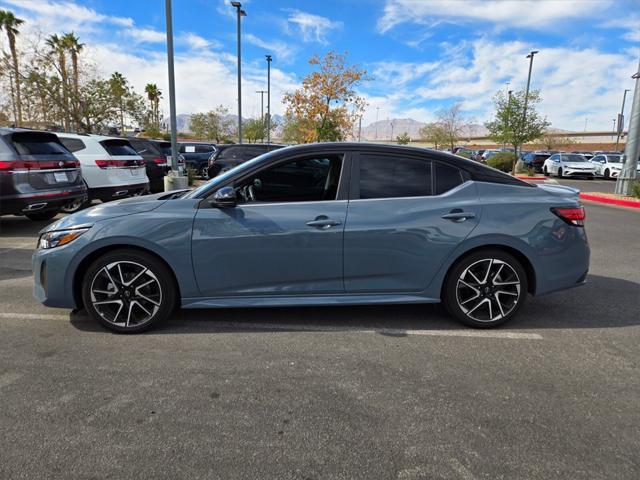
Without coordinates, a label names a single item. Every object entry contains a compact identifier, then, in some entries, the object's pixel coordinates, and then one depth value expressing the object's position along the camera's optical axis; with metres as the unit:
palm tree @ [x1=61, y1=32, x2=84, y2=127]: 24.25
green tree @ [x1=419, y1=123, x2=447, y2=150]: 64.81
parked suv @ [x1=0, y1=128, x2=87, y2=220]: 7.21
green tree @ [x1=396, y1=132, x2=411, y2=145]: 64.51
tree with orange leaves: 30.92
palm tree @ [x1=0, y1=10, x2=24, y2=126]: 26.56
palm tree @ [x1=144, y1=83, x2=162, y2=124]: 70.62
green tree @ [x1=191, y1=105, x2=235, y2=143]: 64.88
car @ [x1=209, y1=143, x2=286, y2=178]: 15.62
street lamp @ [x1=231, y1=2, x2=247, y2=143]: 20.84
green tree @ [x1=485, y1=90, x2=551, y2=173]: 30.06
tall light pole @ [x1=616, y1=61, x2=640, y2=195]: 15.66
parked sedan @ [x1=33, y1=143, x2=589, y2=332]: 3.67
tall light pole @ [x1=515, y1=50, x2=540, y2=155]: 30.05
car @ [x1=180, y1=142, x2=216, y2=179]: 21.91
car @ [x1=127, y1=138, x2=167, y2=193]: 13.60
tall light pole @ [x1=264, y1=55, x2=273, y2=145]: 32.75
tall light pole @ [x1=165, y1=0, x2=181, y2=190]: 12.09
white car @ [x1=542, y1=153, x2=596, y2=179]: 27.73
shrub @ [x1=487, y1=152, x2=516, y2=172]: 34.19
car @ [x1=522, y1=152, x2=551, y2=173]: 33.88
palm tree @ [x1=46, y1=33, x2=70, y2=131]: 23.58
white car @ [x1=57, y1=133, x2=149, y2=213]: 9.70
